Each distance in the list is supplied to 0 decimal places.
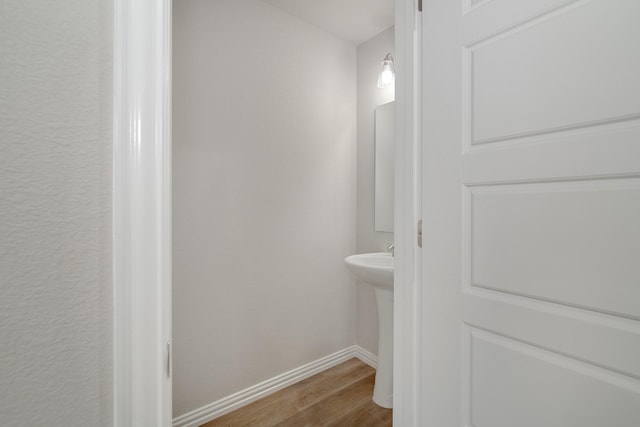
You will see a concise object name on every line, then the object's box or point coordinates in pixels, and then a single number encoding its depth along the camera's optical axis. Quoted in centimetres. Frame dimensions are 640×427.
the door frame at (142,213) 45
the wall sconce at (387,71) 204
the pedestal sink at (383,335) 176
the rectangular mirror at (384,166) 215
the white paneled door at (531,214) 67
